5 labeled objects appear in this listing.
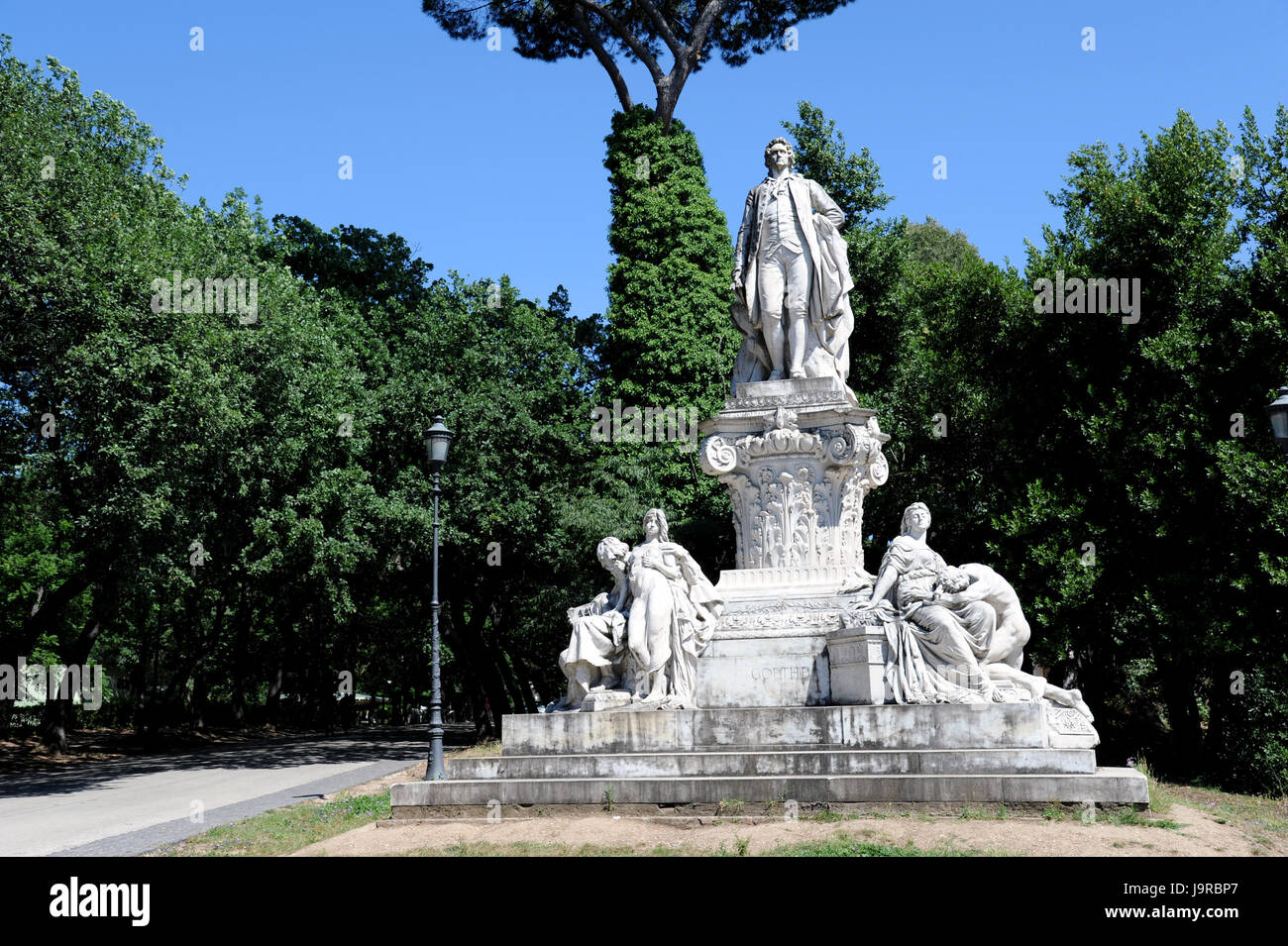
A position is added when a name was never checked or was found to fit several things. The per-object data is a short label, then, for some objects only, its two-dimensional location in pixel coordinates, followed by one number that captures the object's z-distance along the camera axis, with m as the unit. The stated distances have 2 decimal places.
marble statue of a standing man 12.77
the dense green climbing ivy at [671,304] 25.81
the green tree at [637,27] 31.09
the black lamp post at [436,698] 14.37
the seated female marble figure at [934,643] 10.16
